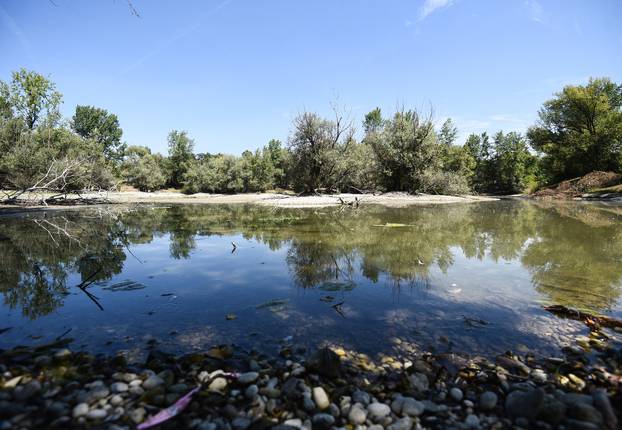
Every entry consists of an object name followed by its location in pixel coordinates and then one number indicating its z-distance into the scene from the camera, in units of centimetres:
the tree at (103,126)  6669
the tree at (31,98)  2934
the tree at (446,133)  4097
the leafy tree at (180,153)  6053
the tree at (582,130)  4220
